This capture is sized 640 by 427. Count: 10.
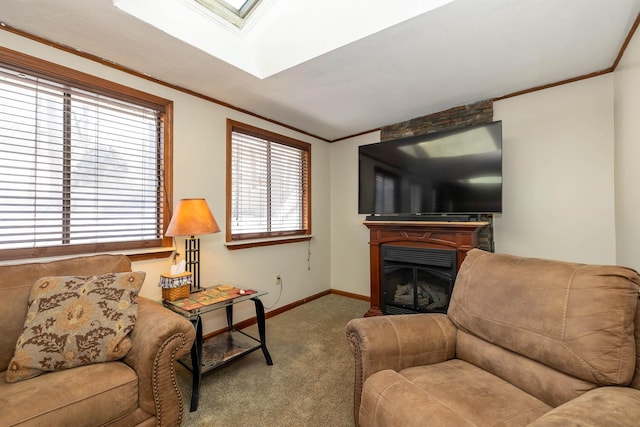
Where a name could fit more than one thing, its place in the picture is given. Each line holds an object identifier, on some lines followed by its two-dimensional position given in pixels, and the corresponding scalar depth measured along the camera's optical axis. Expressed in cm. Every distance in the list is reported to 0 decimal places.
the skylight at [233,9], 194
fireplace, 262
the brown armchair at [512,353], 98
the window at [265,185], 296
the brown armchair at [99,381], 111
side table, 178
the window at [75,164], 172
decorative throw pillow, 130
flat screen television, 249
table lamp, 204
